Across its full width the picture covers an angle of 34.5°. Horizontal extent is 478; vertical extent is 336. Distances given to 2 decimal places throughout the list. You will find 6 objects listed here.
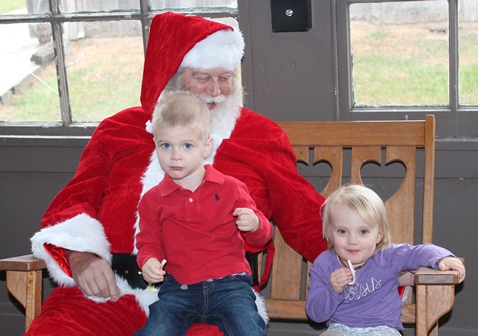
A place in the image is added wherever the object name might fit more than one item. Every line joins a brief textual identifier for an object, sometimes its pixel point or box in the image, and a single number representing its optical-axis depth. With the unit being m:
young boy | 2.04
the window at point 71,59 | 2.88
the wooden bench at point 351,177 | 2.23
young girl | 2.08
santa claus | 2.30
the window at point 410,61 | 2.57
